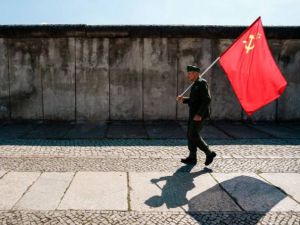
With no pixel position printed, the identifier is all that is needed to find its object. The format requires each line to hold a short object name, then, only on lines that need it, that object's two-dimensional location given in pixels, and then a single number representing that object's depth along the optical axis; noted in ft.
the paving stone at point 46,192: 12.75
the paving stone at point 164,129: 25.68
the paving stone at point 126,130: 25.41
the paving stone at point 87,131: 25.00
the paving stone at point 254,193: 13.00
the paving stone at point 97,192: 12.82
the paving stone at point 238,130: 25.98
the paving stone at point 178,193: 12.90
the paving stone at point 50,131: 24.84
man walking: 17.39
